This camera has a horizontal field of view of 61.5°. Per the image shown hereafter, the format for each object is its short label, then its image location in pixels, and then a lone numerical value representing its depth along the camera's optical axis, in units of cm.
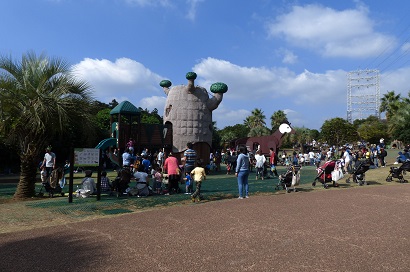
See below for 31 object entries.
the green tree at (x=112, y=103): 5462
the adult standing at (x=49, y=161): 1251
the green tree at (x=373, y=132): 5697
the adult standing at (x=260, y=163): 1638
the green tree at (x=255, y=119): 6712
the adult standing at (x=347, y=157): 1524
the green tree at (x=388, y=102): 5272
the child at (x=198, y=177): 984
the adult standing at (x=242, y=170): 1009
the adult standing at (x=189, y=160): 1181
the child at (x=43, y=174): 1217
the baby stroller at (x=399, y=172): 1414
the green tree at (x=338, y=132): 4972
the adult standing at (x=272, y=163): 1730
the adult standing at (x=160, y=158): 1939
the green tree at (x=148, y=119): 4528
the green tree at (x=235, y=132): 5830
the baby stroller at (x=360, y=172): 1352
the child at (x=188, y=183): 1132
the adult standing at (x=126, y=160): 1461
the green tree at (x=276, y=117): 6566
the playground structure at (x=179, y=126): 2095
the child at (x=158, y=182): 1164
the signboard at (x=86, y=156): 1019
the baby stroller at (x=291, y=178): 1180
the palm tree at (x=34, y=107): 1027
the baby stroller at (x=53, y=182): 1109
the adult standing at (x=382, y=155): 2042
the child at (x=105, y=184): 1145
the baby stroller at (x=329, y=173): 1294
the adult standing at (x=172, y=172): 1123
